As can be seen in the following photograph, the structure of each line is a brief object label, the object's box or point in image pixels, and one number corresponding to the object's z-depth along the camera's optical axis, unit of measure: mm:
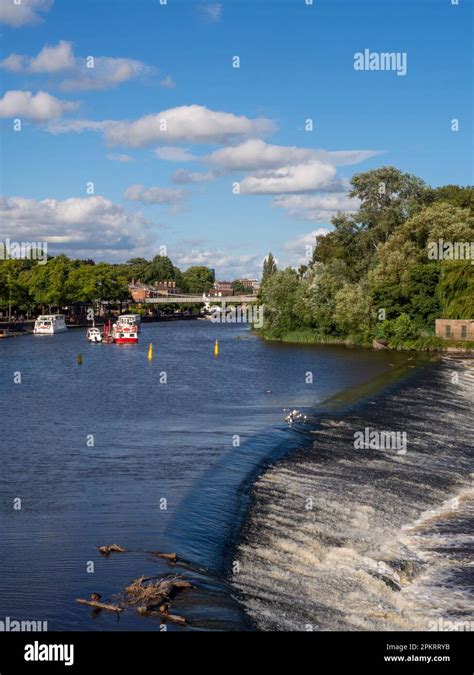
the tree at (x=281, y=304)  90688
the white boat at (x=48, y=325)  110188
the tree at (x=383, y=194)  101500
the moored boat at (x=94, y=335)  93750
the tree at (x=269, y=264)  157875
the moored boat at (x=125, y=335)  92294
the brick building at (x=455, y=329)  74500
